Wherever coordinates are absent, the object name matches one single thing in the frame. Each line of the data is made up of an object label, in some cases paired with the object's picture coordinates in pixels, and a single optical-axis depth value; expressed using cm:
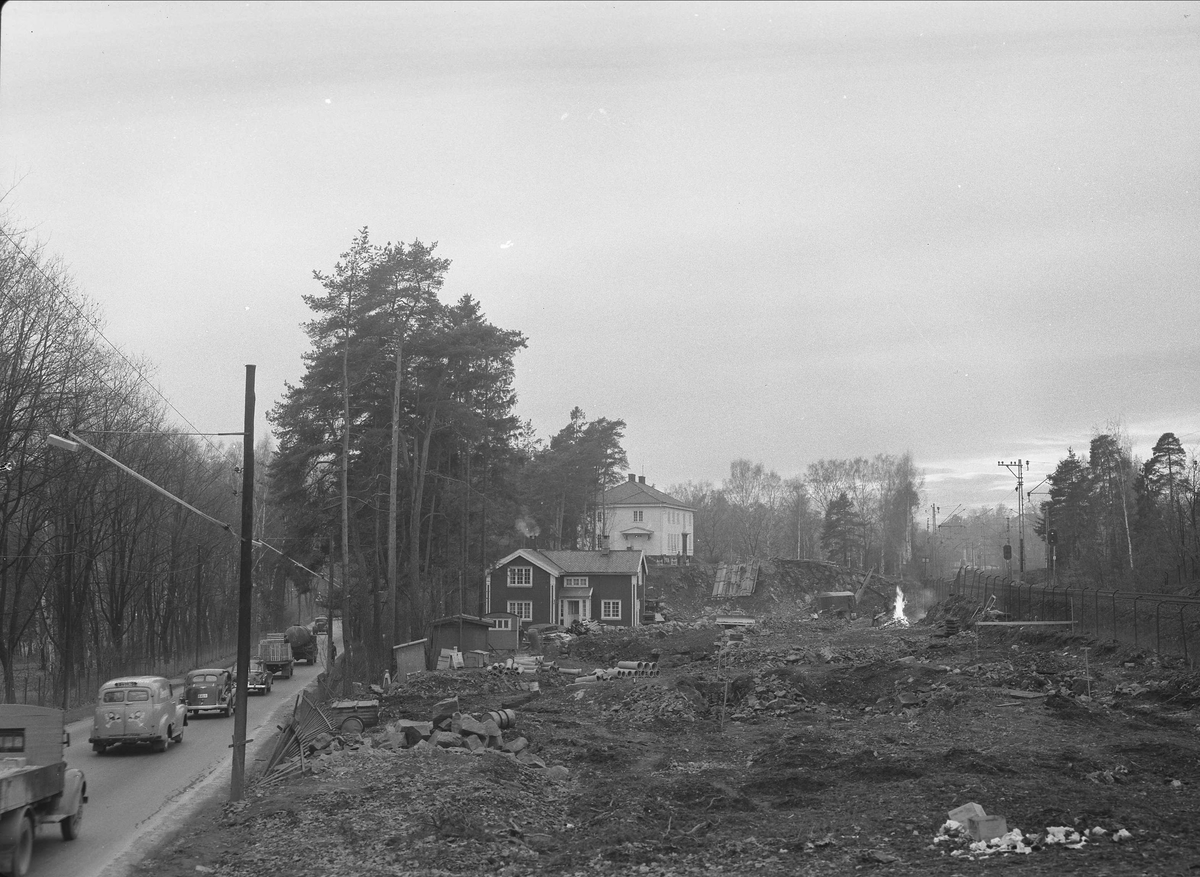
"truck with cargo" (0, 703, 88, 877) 1373
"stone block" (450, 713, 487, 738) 2578
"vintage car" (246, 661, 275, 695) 4441
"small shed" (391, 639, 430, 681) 4469
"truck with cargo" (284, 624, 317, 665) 6303
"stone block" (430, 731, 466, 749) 2477
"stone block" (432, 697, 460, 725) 3093
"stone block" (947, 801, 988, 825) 1556
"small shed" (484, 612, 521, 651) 6200
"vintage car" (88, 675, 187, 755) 2659
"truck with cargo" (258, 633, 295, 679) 5275
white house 12038
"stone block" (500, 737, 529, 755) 2527
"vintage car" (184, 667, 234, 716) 3581
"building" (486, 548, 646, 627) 7538
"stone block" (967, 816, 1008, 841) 1493
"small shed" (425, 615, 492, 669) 5372
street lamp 1986
